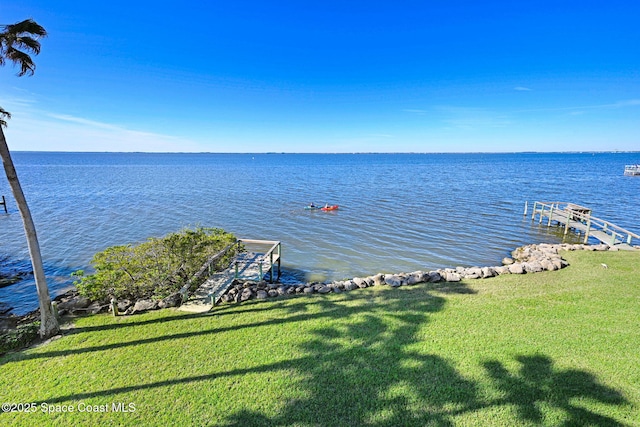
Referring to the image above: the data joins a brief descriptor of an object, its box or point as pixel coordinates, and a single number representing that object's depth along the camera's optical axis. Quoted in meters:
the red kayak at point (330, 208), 27.07
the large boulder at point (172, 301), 8.34
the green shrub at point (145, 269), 8.72
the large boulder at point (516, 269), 10.76
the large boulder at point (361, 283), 9.95
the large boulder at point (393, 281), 9.94
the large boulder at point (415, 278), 10.04
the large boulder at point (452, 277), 10.12
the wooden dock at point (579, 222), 16.17
